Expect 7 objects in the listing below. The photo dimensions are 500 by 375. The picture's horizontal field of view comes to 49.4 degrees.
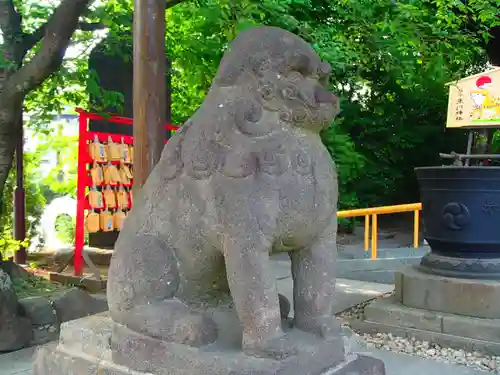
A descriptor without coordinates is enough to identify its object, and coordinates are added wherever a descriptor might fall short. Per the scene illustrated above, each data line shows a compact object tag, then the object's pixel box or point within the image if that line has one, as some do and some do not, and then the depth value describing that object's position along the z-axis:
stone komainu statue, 1.53
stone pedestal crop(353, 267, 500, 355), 3.68
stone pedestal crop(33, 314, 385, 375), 1.53
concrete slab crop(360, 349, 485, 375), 3.21
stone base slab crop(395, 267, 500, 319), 3.78
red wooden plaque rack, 4.66
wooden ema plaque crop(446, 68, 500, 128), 4.54
